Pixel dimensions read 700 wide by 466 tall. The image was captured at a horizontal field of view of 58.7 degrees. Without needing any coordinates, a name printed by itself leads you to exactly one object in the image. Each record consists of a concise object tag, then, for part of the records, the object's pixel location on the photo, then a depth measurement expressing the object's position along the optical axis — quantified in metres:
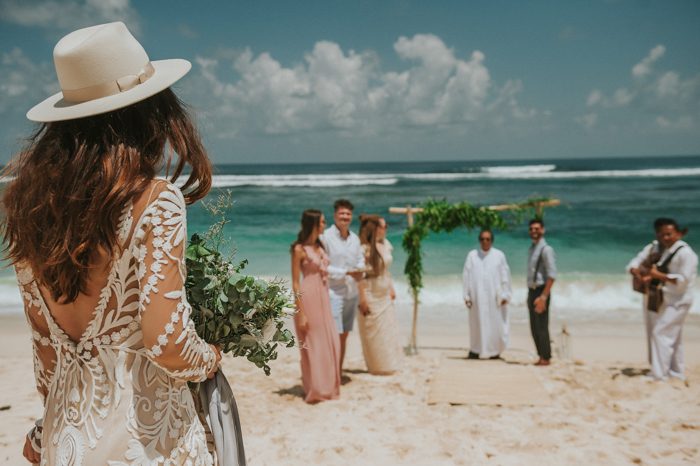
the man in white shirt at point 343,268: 7.69
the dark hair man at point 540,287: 8.48
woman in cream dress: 8.06
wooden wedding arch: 9.30
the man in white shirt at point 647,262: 7.54
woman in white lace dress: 1.57
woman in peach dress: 6.91
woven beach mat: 6.85
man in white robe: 9.01
